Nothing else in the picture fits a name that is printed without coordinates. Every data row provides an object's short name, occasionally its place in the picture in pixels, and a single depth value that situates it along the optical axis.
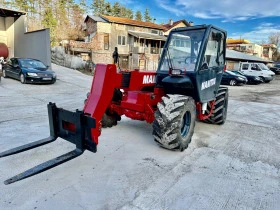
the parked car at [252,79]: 19.29
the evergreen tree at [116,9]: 52.66
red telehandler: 3.00
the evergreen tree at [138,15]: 62.47
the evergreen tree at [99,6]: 52.25
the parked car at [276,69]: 29.88
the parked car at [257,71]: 19.98
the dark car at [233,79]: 17.88
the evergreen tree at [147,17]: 64.75
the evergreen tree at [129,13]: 56.97
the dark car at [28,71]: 11.94
